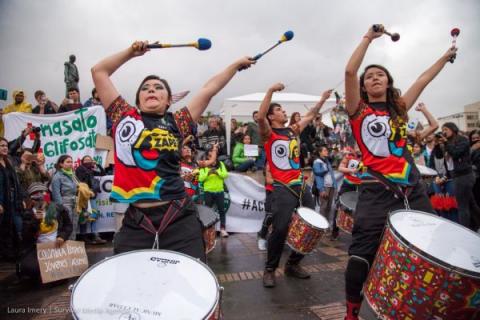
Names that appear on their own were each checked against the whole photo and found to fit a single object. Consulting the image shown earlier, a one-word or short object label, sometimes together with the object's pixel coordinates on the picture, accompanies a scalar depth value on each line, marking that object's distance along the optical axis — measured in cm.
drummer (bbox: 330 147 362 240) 655
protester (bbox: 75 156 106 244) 692
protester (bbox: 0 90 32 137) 825
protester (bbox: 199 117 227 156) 1030
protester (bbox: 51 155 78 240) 602
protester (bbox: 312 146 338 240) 822
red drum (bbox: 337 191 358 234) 526
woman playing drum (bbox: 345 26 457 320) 252
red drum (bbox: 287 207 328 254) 402
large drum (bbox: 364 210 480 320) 172
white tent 1166
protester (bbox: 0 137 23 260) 507
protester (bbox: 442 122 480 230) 617
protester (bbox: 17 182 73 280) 449
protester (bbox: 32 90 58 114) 851
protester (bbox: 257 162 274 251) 597
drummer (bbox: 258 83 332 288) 412
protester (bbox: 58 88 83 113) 838
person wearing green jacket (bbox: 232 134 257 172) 909
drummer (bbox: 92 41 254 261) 223
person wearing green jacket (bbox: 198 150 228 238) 739
